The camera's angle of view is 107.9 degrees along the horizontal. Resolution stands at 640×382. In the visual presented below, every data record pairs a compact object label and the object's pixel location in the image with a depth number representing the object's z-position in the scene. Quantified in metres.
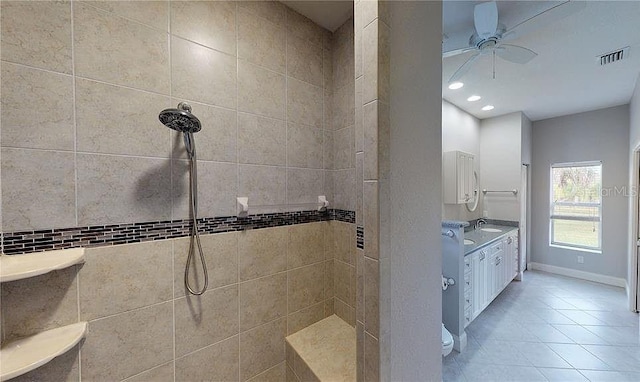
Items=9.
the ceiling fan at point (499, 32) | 1.46
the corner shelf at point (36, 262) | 0.77
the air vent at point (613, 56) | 2.18
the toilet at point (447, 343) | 1.75
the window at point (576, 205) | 3.90
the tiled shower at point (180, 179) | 0.92
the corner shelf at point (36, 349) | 0.78
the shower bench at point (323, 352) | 1.33
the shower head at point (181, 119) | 1.03
